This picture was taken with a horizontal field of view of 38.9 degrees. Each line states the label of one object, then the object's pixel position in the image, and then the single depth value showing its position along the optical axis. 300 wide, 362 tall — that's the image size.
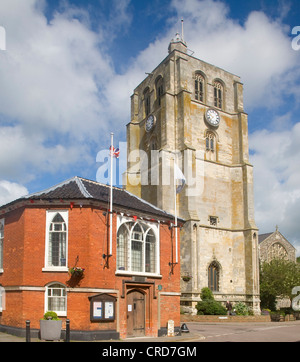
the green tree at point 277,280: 45.38
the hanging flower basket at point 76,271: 19.42
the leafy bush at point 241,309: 40.50
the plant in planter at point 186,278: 39.69
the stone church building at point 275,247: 63.54
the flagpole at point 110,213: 20.61
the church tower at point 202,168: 43.28
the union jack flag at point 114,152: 22.06
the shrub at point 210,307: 37.78
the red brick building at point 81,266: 19.66
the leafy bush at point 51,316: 18.69
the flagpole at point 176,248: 23.77
